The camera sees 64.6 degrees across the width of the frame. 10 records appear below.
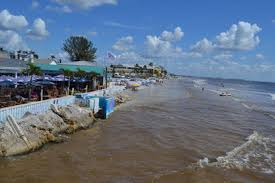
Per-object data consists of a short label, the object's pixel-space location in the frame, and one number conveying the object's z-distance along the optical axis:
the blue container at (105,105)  17.19
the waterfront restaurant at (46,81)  16.39
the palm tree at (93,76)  26.53
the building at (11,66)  21.16
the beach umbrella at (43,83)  19.67
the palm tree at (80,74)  24.34
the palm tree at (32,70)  18.25
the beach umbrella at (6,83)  17.38
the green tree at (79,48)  59.27
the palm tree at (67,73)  22.05
